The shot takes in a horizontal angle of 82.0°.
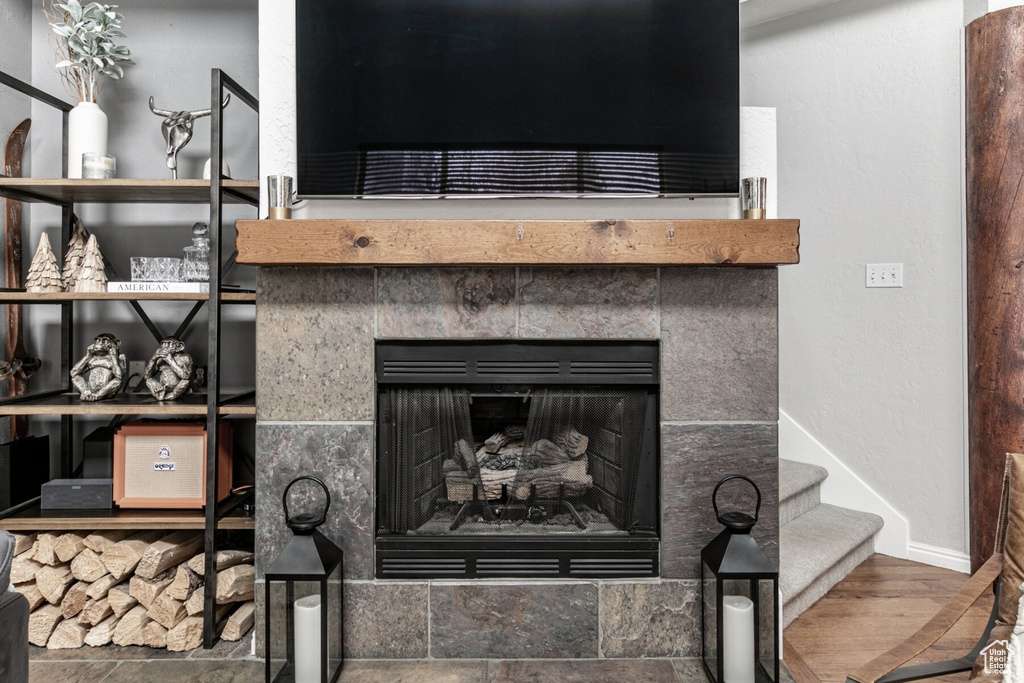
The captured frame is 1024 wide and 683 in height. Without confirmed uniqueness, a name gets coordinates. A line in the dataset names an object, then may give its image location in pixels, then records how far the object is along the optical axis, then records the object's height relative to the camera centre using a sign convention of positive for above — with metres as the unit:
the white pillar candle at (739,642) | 1.56 -0.79
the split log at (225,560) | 1.90 -0.71
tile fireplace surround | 1.76 -0.22
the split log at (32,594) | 1.86 -0.80
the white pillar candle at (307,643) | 1.56 -0.80
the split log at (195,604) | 1.87 -0.83
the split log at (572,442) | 1.84 -0.31
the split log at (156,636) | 1.83 -0.91
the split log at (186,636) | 1.82 -0.91
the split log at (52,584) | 1.87 -0.77
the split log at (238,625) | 1.87 -0.90
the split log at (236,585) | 1.88 -0.78
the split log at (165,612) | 1.83 -0.84
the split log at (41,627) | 1.84 -0.89
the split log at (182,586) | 1.85 -0.77
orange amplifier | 1.94 -0.41
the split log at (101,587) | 1.86 -0.78
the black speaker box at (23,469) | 1.97 -0.44
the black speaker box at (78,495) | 1.95 -0.51
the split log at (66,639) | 1.83 -0.92
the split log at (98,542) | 1.89 -0.64
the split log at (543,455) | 1.83 -0.35
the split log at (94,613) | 1.85 -0.85
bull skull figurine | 2.05 +0.75
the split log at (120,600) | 1.86 -0.81
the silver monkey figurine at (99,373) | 1.99 -0.10
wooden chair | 1.16 -0.56
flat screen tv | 1.76 +0.74
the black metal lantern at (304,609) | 1.54 -0.73
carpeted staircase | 2.06 -0.78
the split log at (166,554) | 1.84 -0.68
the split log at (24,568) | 1.87 -0.72
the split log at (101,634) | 1.84 -0.91
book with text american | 1.92 +0.18
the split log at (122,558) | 1.86 -0.68
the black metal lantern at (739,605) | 1.53 -0.70
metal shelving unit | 1.84 -0.20
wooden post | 2.14 +0.32
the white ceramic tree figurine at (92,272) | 2.01 +0.24
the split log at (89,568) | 1.88 -0.72
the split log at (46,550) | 1.89 -0.67
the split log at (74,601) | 1.87 -0.82
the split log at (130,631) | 1.84 -0.90
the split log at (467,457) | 1.83 -0.36
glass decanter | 1.99 +0.30
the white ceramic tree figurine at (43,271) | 1.99 +0.24
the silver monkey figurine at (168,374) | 2.00 -0.11
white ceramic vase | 1.98 +0.71
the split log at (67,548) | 1.89 -0.66
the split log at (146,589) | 1.83 -0.77
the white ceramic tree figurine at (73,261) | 2.04 +0.29
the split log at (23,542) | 1.93 -0.66
